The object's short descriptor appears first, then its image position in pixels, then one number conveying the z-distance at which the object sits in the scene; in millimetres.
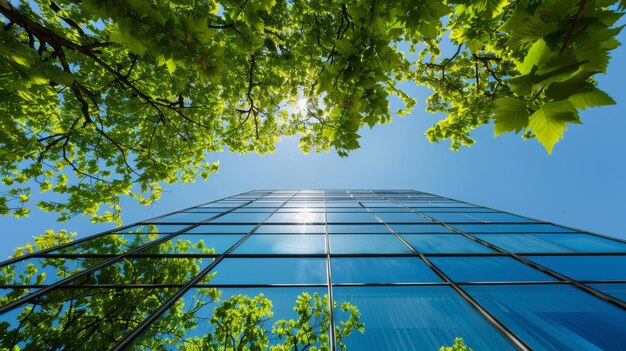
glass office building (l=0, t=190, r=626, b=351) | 3297
